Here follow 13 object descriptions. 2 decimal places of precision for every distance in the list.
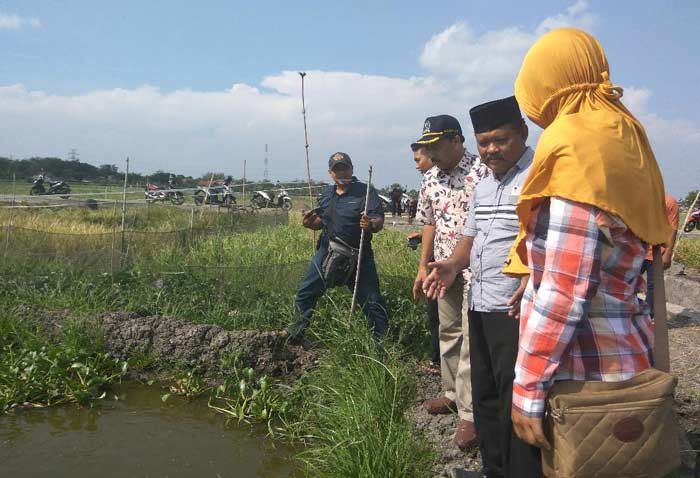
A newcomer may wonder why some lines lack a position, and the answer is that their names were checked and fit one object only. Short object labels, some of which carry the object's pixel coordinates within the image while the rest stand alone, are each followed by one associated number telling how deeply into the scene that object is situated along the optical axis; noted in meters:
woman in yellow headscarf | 1.30
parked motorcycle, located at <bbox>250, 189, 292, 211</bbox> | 20.78
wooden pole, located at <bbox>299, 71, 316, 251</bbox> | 5.33
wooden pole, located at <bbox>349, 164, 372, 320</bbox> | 4.12
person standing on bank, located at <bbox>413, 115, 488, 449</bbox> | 3.12
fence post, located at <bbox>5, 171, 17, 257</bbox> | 6.22
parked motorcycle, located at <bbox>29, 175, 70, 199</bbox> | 22.11
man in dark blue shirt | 4.25
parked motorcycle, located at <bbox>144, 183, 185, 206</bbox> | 18.89
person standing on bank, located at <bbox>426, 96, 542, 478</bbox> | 2.03
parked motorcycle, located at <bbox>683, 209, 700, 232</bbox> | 14.26
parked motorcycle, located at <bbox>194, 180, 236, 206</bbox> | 17.35
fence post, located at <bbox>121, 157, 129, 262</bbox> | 6.55
